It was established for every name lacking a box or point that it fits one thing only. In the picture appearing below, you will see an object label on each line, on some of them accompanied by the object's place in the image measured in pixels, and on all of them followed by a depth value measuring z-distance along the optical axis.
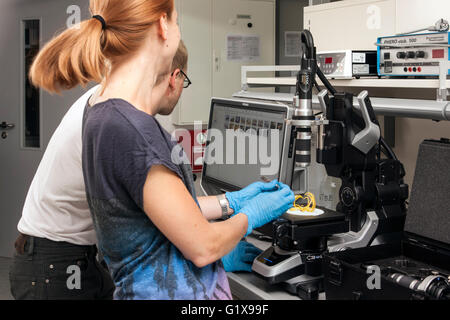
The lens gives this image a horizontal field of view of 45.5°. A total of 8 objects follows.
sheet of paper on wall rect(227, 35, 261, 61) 3.44
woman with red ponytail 1.03
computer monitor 1.82
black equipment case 1.23
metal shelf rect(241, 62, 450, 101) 1.52
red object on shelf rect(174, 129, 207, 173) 3.22
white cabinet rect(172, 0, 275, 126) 3.27
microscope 1.45
